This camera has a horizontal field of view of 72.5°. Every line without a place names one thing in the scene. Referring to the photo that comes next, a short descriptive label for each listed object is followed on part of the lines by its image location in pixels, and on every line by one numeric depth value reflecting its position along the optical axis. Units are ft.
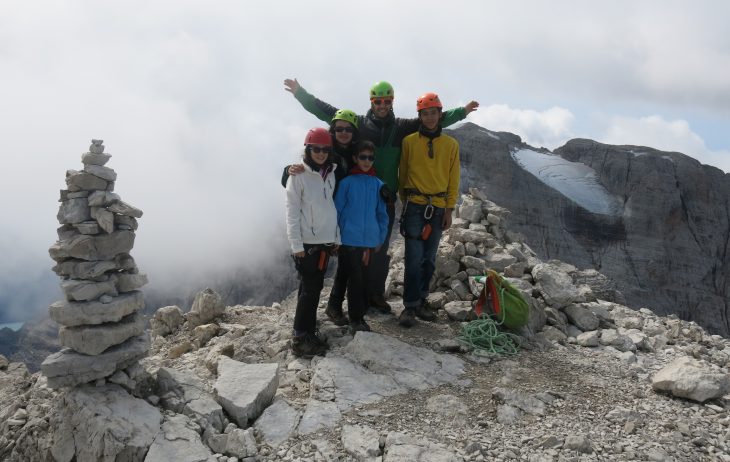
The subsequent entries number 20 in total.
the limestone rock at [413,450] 15.61
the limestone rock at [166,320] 30.53
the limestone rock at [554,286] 29.37
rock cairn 16.61
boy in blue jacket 21.52
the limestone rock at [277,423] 16.80
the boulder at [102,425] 15.30
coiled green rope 23.75
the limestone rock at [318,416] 17.31
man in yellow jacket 23.32
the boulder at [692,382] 19.95
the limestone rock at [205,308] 29.76
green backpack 25.18
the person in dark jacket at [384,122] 22.91
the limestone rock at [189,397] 17.25
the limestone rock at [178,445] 15.23
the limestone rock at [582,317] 28.37
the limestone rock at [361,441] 15.92
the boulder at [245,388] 17.79
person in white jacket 20.11
